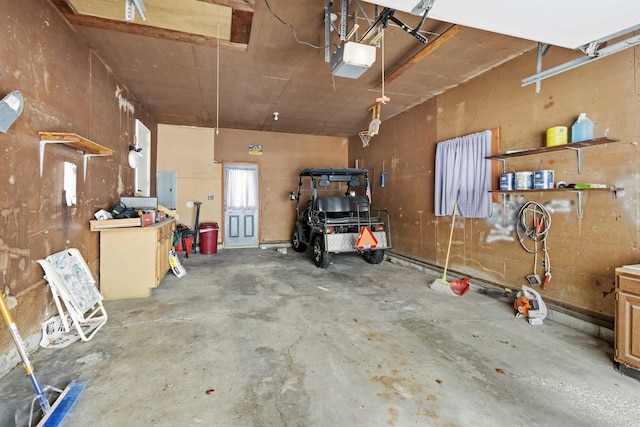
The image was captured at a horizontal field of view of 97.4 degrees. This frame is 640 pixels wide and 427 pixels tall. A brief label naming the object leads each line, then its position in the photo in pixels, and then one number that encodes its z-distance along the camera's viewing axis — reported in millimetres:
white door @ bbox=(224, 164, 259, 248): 7363
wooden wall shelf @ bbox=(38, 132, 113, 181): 2418
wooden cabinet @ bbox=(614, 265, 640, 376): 2053
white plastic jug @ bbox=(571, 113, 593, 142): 2811
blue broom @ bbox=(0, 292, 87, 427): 1510
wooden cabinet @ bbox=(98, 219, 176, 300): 3506
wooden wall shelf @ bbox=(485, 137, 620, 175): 2684
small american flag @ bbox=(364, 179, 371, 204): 5973
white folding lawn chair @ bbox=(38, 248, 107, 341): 2465
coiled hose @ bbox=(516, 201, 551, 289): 3262
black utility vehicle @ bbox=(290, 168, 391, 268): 5008
